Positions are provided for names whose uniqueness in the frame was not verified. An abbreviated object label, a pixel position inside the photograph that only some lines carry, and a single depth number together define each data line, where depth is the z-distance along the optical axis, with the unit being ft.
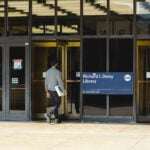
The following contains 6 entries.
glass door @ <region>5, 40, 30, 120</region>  57.98
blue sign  55.57
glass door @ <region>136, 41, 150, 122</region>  56.85
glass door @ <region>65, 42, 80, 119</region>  58.39
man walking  55.01
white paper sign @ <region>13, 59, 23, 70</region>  58.23
